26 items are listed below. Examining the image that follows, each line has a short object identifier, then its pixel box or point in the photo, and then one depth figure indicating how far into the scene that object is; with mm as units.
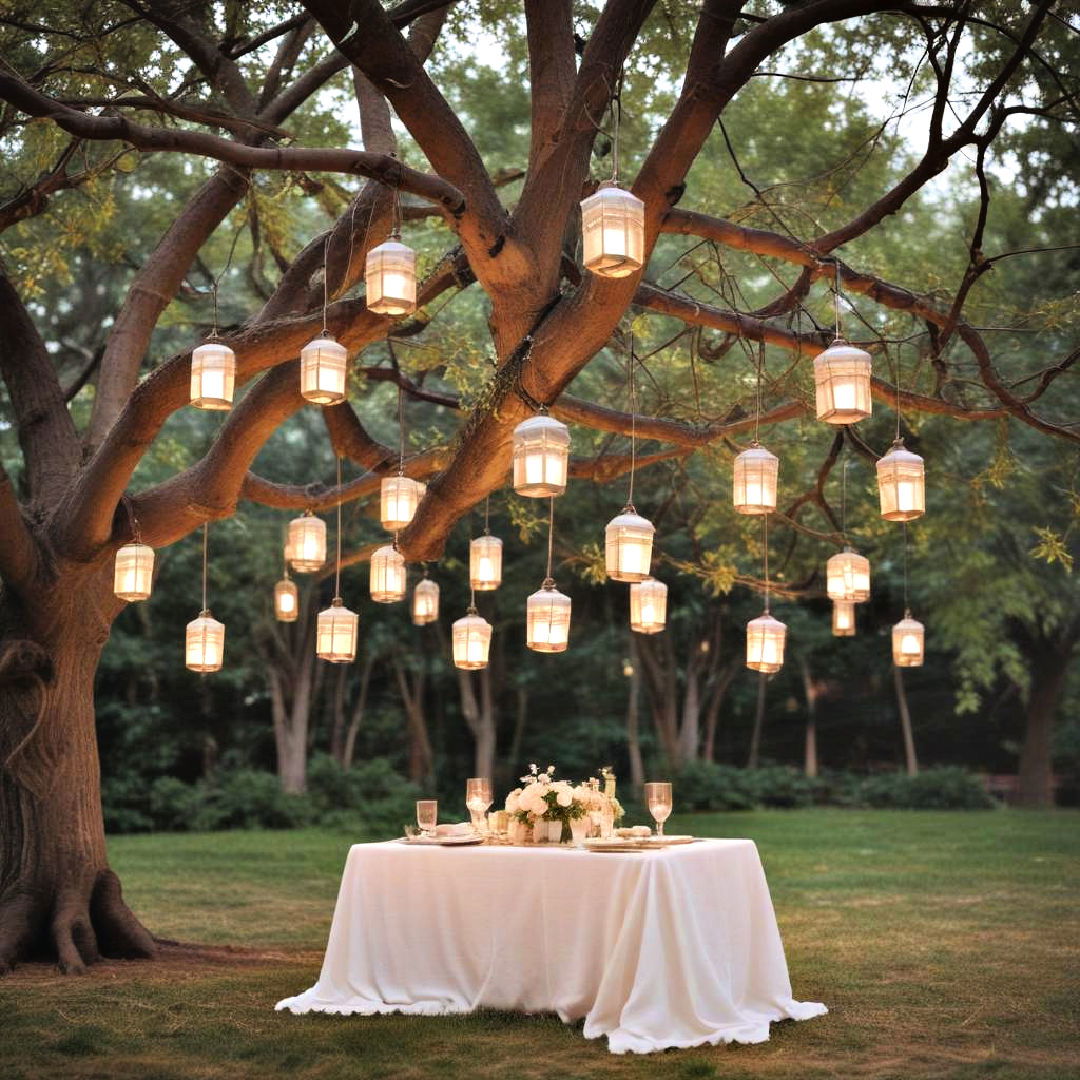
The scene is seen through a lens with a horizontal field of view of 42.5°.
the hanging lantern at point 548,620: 7438
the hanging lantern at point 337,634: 8508
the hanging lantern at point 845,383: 6027
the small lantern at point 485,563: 8445
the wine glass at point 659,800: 6910
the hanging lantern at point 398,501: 8055
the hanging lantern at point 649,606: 7629
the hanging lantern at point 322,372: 6512
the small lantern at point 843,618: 9854
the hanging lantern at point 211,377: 6785
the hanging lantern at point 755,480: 6492
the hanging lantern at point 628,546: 6480
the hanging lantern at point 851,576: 8812
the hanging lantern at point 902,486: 6359
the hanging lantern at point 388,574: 8461
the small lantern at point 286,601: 10469
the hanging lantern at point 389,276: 6066
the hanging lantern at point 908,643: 9164
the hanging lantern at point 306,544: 8805
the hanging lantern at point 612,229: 5523
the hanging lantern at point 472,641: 8430
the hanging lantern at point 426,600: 10363
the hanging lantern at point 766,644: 8047
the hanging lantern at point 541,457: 5945
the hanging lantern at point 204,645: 8891
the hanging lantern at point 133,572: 8320
